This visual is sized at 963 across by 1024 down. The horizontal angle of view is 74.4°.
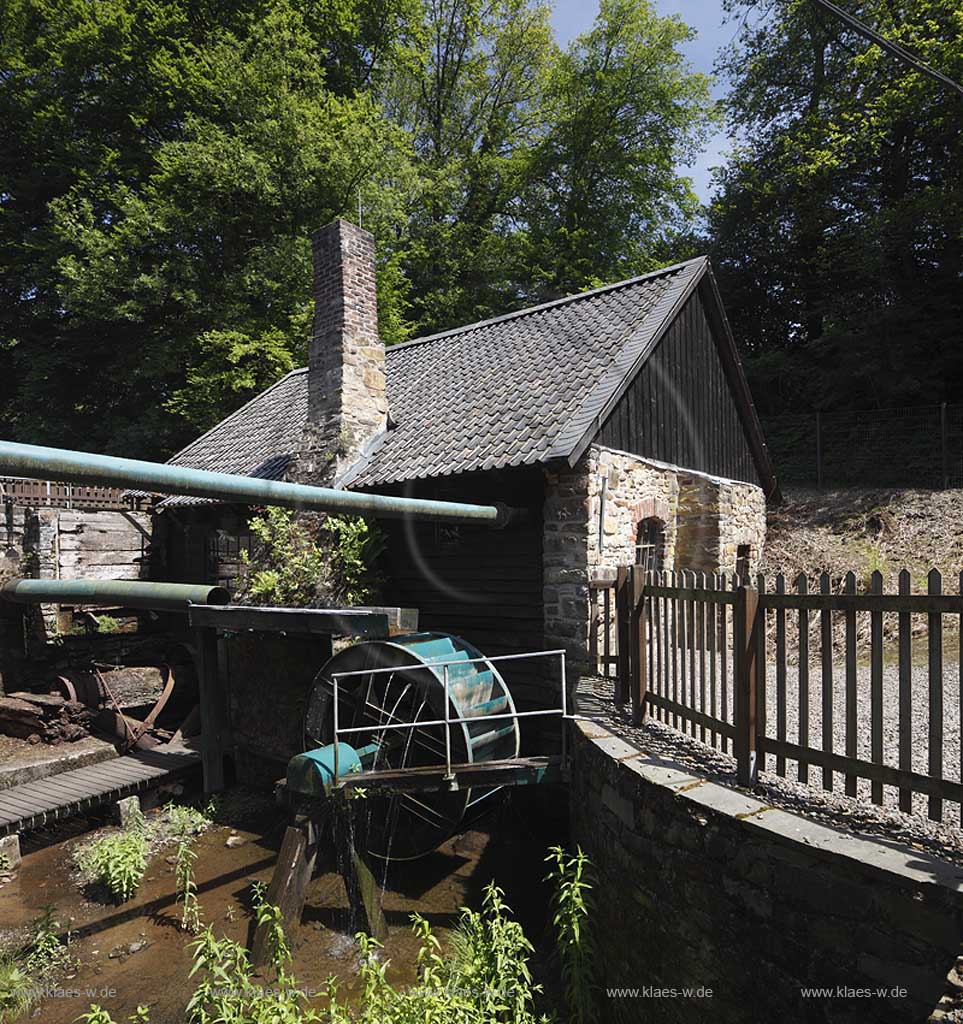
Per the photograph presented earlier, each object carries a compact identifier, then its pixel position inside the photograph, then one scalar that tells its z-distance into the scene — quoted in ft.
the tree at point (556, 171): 66.59
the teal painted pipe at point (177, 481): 10.12
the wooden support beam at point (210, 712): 27.63
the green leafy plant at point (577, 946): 13.26
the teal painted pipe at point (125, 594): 26.66
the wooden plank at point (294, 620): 21.46
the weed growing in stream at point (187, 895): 18.17
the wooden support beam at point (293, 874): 17.36
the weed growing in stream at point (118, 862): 20.43
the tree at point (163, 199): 51.57
